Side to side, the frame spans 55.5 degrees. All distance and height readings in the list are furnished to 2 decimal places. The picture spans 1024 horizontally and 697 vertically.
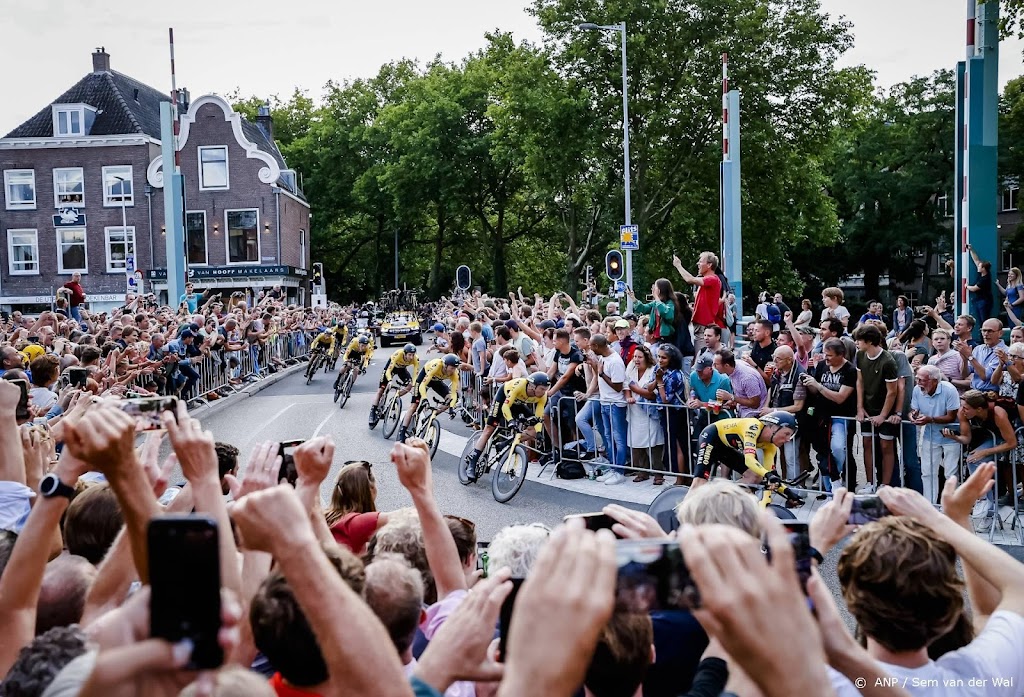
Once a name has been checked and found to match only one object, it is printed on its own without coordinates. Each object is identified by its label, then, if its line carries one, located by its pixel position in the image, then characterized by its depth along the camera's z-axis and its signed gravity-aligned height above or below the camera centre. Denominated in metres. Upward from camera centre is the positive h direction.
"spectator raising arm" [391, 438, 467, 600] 3.22 -0.74
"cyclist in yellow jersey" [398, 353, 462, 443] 14.63 -1.19
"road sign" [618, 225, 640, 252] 24.89 +1.50
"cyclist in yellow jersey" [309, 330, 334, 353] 27.02 -1.07
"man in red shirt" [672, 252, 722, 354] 12.26 +0.01
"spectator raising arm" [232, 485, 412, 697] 1.79 -0.55
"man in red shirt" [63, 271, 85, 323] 20.64 +0.24
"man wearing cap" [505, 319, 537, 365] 14.47 -0.70
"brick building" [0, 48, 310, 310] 50.38 +5.60
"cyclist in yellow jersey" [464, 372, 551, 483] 12.19 -1.32
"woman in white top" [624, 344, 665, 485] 11.75 -1.47
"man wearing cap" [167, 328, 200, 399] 18.47 -0.97
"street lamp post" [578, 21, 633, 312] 30.94 +5.24
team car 42.56 -1.22
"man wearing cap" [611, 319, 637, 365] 13.45 -0.65
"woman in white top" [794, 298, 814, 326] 21.71 -0.56
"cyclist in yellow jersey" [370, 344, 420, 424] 16.44 -1.07
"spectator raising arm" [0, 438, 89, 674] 2.75 -0.75
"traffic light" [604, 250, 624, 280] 19.52 +0.64
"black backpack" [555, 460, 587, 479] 12.65 -2.25
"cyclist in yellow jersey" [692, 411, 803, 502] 8.73 -1.37
